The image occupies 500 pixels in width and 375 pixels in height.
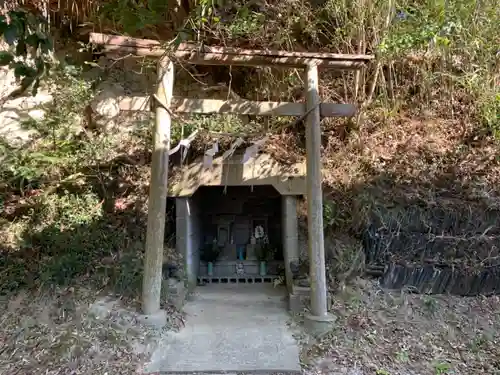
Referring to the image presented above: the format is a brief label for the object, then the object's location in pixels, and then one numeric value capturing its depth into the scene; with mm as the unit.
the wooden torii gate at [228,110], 3586
